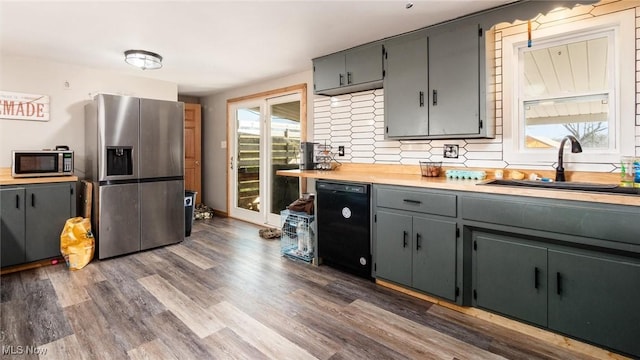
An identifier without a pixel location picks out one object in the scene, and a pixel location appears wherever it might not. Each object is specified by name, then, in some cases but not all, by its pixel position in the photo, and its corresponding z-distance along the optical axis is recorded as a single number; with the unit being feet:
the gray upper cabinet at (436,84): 8.18
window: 7.01
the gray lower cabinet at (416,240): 7.65
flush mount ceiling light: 11.11
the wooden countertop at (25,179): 10.07
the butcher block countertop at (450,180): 5.74
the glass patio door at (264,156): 15.23
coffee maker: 11.89
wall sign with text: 11.51
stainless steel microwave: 10.46
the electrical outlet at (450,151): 9.38
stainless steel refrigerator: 11.25
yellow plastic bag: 10.43
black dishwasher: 9.31
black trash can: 14.36
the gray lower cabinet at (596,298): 5.64
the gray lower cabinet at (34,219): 10.04
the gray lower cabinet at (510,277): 6.52
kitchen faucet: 7.02
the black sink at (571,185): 6.34
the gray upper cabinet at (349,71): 10.16
